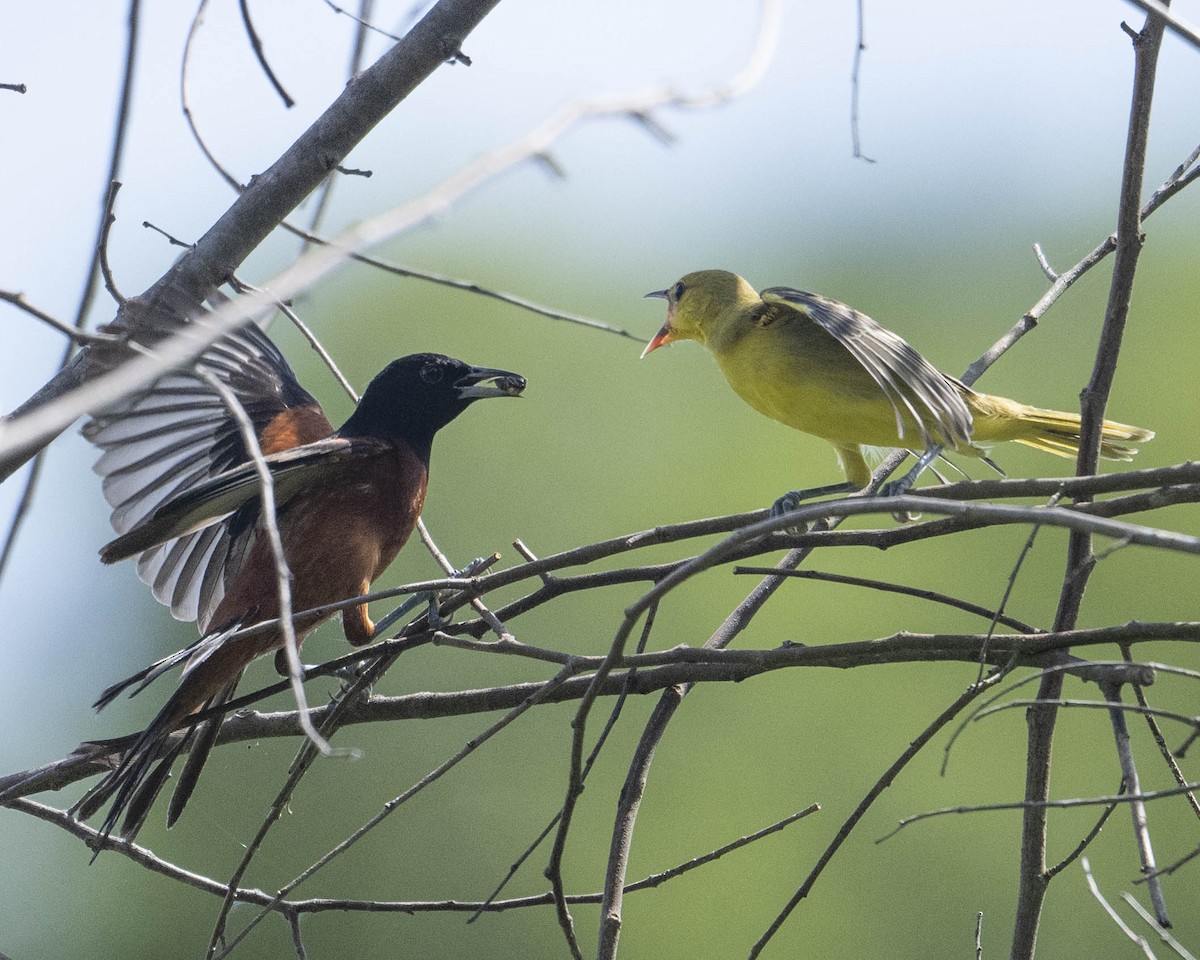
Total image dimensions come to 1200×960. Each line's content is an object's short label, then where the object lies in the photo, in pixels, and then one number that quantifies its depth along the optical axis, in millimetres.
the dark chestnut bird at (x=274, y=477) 7348
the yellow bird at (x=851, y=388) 6574
